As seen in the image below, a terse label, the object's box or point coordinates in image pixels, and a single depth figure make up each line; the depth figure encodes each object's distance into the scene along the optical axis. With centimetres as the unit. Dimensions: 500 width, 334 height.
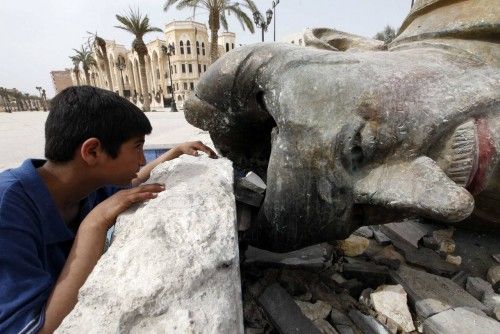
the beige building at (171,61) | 4010
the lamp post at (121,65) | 4574
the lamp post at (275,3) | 1323
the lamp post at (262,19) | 1301
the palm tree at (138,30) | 2209
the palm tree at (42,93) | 4877
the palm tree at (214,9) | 1511
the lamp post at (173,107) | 2464
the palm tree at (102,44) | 2523
